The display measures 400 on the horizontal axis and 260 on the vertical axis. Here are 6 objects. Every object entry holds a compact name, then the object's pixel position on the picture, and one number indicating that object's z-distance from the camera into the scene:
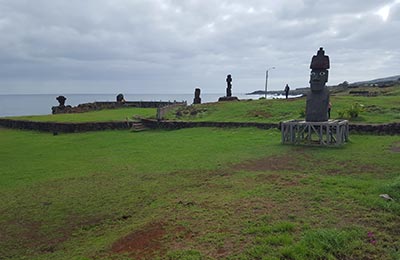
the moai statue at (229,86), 34.00
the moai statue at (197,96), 33.80
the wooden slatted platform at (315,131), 13.59
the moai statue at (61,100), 37.12
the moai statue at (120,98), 41.44
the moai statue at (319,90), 14.56
